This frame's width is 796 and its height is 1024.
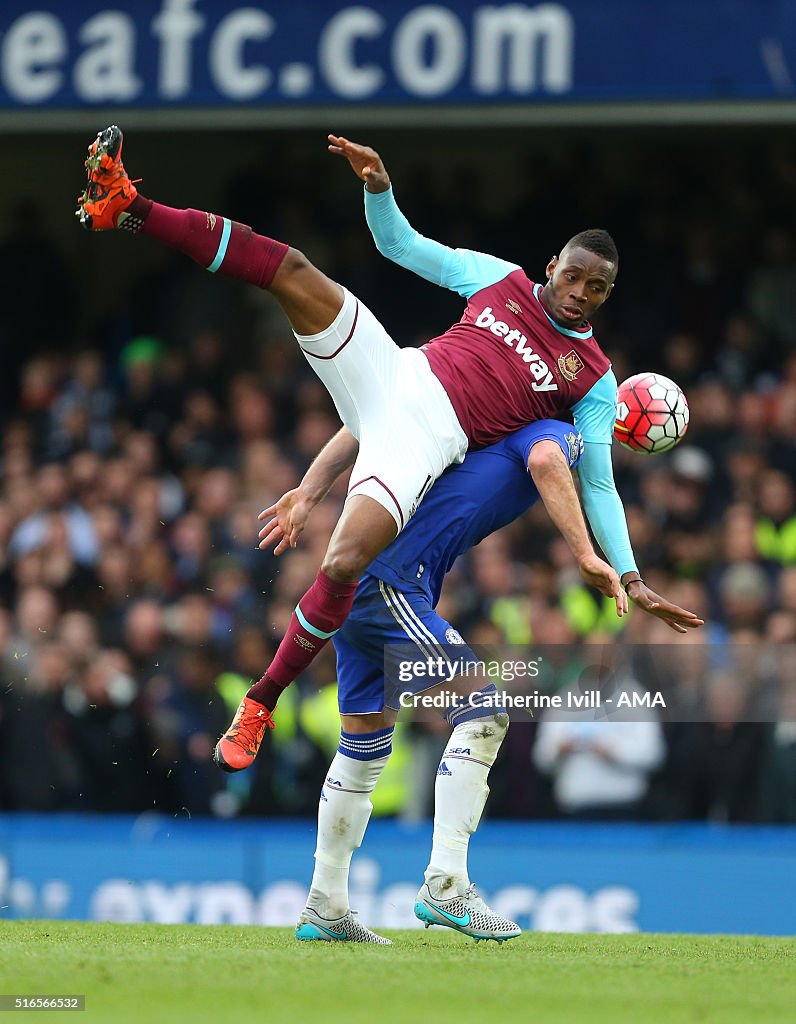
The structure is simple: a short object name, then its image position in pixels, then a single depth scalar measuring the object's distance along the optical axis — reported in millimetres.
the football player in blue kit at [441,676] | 11781
